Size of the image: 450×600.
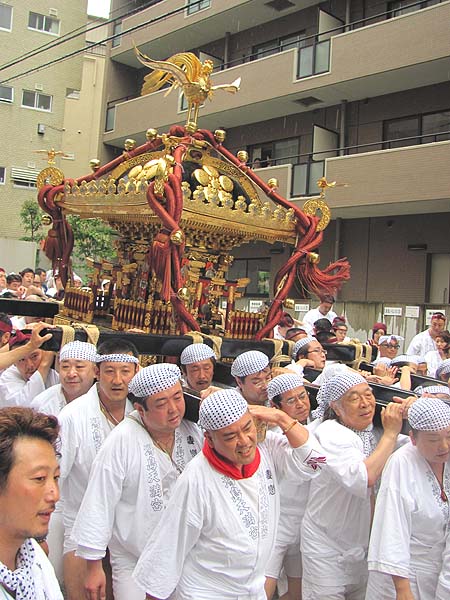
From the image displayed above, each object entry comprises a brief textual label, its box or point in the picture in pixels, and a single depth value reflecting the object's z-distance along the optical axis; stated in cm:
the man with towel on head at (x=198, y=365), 378
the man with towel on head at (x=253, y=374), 359
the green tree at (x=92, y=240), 1498
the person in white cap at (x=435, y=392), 343
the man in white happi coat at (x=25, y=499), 154
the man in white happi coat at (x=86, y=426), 288
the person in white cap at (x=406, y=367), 423
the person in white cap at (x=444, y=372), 443
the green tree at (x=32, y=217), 1706
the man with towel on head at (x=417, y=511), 251
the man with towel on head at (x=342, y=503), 280
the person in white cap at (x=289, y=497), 316
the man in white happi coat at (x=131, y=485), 256
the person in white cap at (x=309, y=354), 445
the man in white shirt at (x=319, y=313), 811
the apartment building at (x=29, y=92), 1905
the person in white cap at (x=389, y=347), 644
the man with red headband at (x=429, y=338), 739
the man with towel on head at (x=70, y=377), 348
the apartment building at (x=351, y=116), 1080
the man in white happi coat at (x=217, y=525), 223
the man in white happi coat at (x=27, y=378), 389
